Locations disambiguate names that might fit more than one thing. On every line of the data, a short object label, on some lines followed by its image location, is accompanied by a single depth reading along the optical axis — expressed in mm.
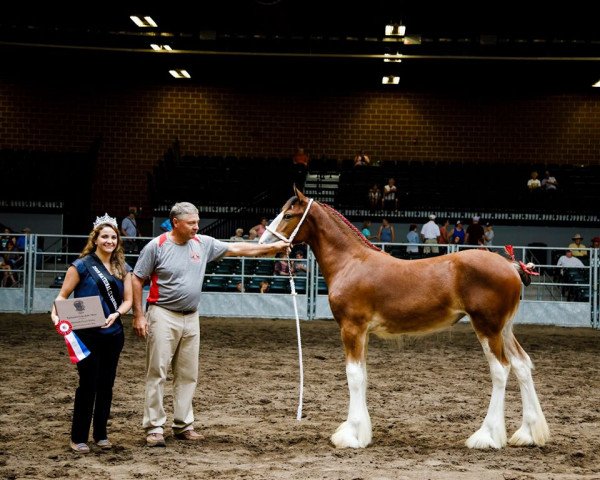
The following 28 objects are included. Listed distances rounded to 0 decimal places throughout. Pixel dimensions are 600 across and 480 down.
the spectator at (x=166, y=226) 18203
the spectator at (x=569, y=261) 17031
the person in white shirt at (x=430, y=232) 20672
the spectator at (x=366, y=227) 20172
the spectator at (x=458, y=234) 20141
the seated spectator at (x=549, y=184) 22312
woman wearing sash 5863
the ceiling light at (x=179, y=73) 25641
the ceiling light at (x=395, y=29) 20906
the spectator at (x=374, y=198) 21906
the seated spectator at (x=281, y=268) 16766
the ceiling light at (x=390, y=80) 25672
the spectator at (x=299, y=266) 16764
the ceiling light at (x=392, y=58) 22252
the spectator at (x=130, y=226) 21078
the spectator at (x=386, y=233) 20422
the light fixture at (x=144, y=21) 21541
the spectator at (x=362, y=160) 24922
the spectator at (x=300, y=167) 23406
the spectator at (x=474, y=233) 20383
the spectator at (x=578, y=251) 18141
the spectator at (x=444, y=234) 20770
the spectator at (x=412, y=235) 20609
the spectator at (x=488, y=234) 19678
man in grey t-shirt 6168
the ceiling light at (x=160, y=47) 22628
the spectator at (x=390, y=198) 21953
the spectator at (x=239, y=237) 16984
